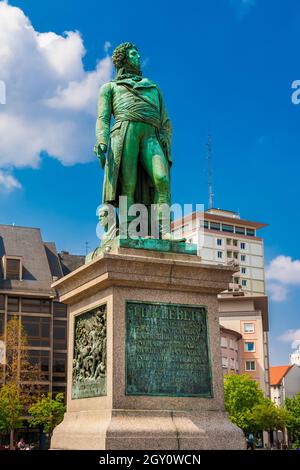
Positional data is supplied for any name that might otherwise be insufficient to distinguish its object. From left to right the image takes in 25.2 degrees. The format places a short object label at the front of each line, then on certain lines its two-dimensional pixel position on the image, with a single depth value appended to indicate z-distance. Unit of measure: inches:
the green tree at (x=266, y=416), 2345.0
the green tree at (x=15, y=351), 1647.4
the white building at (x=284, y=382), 4163.4
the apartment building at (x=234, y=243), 4133.9
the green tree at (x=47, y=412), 1959.9
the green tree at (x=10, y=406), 1620.3
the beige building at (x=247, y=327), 3083.2
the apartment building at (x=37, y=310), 2351.1
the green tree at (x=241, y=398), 2263.8
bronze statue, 447.5
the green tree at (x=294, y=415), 2925.7
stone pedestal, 367.9
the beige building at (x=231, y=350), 2847.0
